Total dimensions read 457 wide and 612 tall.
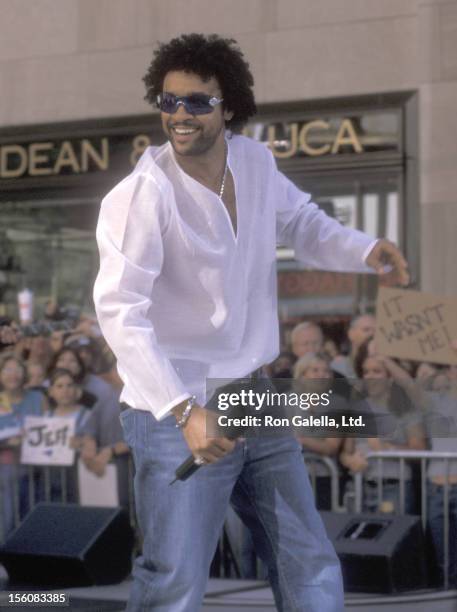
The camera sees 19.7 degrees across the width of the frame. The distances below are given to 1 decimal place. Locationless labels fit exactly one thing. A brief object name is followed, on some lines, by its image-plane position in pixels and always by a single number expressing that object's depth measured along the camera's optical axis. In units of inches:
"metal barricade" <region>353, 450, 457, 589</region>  255.4
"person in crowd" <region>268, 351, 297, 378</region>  318.0
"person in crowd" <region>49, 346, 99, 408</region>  317.1
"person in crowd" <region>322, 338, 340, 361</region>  333.7
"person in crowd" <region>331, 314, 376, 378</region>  318.0
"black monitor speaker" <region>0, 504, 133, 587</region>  249.0
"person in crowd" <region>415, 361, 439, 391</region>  262.8
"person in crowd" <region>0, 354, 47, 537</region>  302.7
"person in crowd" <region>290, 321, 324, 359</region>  334.6
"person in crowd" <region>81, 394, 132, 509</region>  294.7
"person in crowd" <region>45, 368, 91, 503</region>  302.0
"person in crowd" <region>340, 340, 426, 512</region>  171.0
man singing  118.4
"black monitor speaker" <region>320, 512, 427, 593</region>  243.4
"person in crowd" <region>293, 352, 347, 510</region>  273.9
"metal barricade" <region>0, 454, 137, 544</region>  302.2
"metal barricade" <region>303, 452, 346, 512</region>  273.4
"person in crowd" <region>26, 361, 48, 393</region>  326.6
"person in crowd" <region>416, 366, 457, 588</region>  251.9
